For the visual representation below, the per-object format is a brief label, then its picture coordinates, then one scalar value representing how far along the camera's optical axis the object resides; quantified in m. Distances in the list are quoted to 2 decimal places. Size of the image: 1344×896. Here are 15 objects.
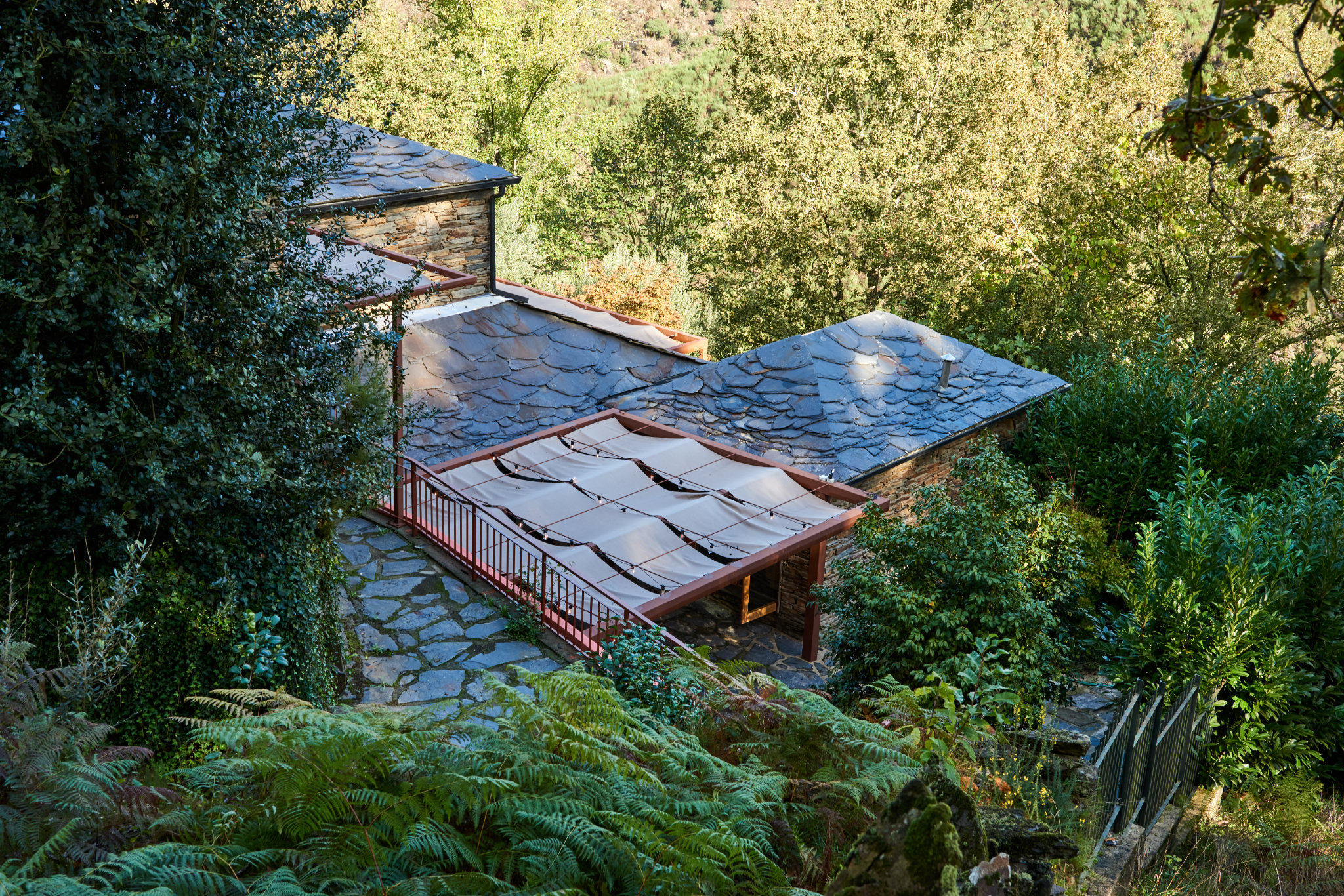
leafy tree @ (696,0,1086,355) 25.67
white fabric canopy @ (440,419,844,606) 11.20
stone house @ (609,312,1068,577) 14.38
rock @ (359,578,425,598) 10.71
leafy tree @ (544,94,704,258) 34.72
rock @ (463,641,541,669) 9.60
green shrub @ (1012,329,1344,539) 13.57
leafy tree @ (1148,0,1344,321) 4.45
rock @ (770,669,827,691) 12.83
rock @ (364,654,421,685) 9.23
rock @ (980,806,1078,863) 4.64
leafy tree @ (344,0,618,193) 29.75
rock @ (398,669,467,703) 8.95
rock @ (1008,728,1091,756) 6.67
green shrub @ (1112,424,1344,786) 8.10
